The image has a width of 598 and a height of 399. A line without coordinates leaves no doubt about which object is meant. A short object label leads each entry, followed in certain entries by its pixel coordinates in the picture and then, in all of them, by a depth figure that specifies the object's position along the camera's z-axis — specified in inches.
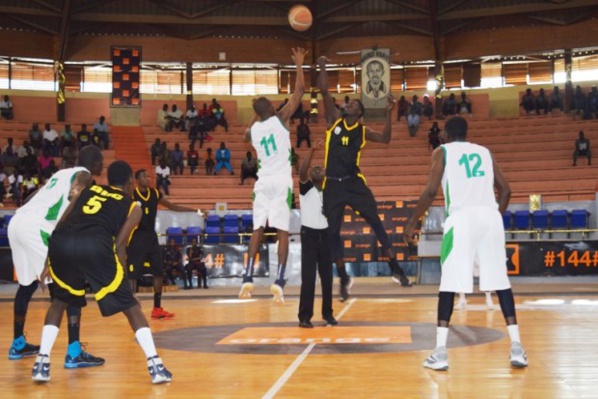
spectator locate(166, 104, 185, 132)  1537.9
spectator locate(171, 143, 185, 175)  1363.2
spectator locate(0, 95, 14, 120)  1496.1
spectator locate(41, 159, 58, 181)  1233.4
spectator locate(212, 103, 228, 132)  1518.2
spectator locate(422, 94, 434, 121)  1550.2
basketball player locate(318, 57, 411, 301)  440.5
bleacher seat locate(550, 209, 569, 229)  1072.5
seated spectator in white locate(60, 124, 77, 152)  1352.1
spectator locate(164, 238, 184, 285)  946.7
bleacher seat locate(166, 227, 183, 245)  1058.7
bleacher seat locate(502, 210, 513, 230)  1091.9
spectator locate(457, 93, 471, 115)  1555.1
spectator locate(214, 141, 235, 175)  1371.8
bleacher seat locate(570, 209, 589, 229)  1067.9
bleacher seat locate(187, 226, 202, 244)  1044.4
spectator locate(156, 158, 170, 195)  1279.5
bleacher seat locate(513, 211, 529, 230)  1082.1
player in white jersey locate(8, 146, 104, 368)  350.6
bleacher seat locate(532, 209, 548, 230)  1074.1
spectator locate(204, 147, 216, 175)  1371.8
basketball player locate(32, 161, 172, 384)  281.3
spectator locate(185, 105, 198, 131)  1504.7
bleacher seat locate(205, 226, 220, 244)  1058.9
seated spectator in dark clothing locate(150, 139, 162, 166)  1371.8
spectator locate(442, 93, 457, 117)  1537.9
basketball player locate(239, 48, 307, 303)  427.2
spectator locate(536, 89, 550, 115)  1508.4
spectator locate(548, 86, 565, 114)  1510.8
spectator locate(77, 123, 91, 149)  1346.0
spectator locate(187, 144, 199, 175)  1375.9
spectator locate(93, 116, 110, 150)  1424.7
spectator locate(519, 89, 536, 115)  1514.5
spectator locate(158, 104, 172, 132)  1535.4
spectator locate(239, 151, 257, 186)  1300.3
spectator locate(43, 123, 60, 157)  1325.0
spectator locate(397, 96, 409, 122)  1556.3
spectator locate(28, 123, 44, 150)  1326.3
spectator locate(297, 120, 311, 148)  1412.4
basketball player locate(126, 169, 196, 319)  502.0
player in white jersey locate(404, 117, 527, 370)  301.4
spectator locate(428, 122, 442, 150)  1386.6
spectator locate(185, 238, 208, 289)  944.9
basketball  562.3
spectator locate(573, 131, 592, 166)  1310.3
